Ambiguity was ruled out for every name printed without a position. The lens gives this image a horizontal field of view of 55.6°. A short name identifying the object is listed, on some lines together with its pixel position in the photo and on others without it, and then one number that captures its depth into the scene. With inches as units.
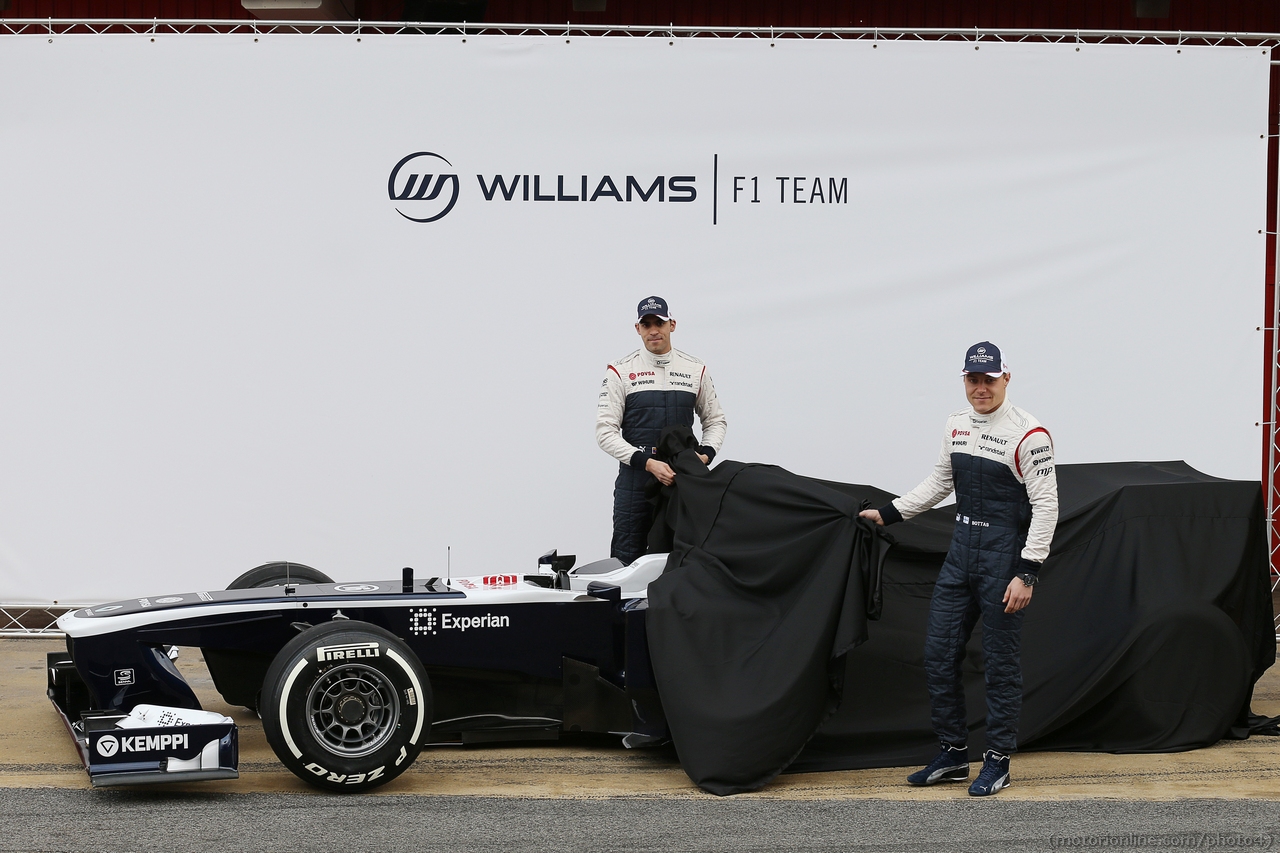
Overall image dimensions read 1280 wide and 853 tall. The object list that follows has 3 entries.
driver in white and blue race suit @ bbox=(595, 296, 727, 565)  237.5
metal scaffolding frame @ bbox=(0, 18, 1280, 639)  272.5
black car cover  186.7
